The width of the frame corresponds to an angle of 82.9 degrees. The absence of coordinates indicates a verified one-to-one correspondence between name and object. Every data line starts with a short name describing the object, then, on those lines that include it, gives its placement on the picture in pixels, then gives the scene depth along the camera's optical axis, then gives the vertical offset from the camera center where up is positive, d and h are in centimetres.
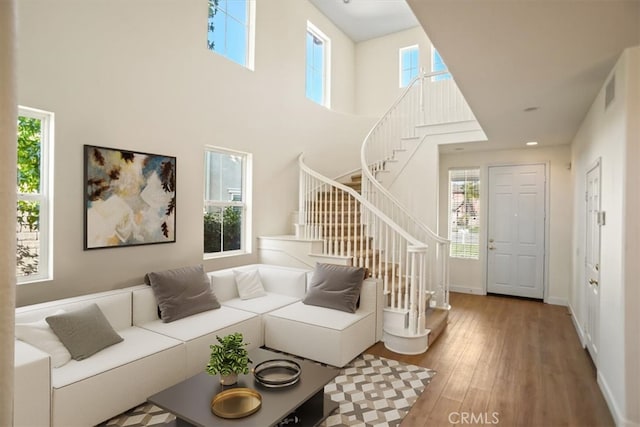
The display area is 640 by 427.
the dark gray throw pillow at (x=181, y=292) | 321 -74
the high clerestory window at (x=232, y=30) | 437 +232
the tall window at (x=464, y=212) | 642 +6
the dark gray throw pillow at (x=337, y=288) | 365 -77
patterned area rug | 242 -139
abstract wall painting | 312 +13
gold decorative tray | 191 -105
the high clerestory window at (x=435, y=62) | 688 +290
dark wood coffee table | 187 -105
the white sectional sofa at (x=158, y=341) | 204 -99
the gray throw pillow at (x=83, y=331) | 238 -82
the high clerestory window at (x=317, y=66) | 629 +267
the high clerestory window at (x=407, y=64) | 705 +294
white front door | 593 -25
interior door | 332 -43
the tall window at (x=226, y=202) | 434 +13
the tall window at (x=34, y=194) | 279 +12
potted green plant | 211 -87
